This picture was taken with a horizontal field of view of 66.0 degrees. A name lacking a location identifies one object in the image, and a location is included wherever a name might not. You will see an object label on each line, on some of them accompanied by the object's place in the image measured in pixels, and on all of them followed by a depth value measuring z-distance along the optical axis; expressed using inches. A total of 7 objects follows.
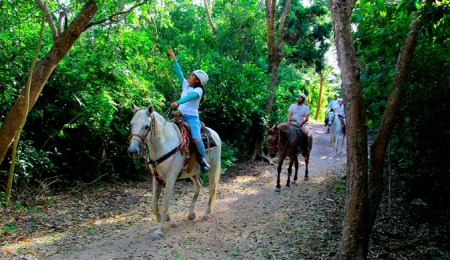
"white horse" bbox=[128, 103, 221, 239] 217.0
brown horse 365.7
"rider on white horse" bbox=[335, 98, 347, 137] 641.0
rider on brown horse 409.7
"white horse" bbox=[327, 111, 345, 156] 626.5
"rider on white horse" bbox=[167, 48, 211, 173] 249.3
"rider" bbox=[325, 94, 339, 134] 701.0
